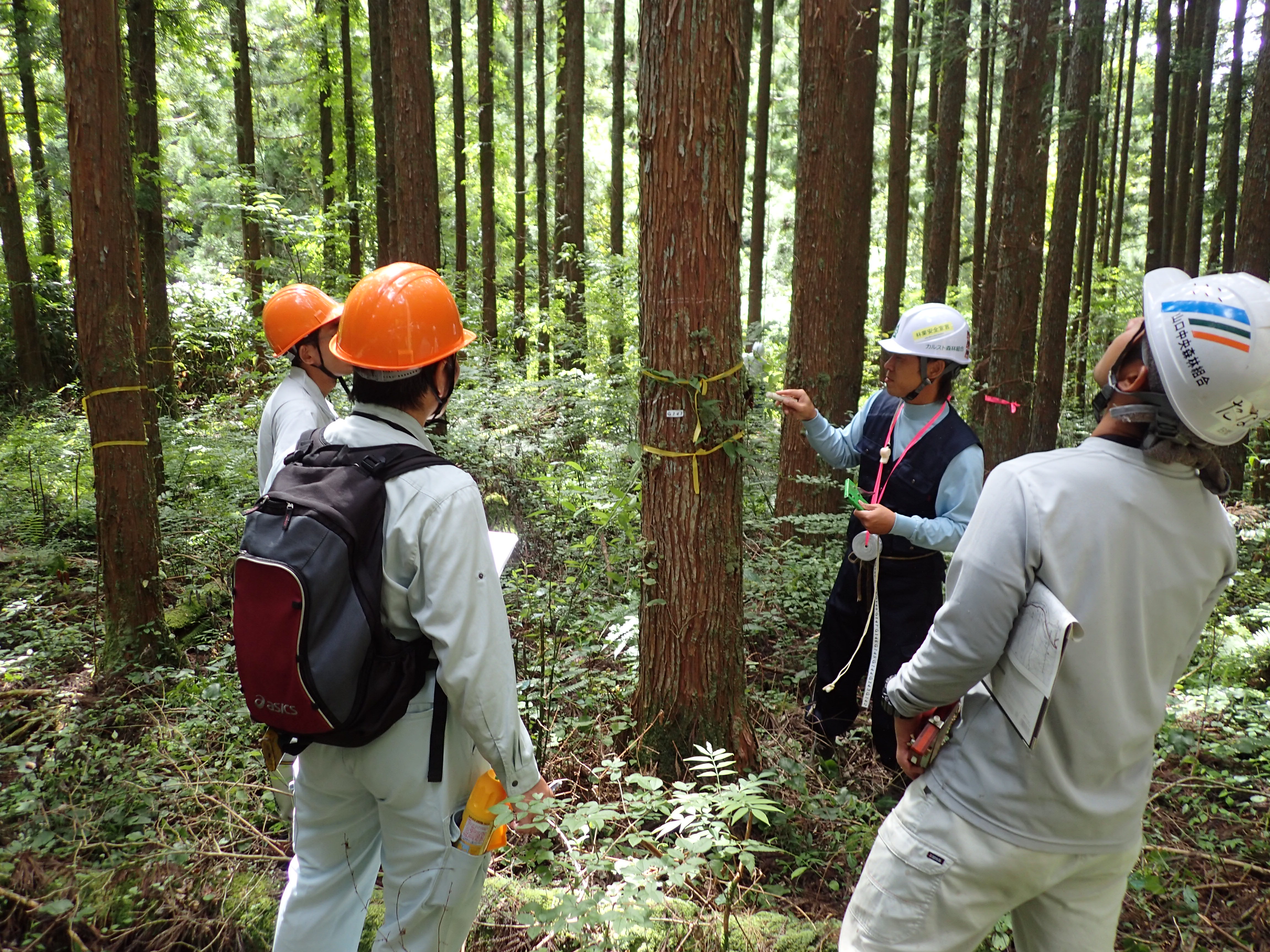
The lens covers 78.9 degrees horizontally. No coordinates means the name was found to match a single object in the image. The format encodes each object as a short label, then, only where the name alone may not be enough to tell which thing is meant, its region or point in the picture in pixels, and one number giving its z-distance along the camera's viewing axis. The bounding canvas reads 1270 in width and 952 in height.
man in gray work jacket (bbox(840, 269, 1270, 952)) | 1.66
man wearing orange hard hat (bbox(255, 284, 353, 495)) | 3.63
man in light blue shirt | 3.64
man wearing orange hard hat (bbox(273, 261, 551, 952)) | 2.00
